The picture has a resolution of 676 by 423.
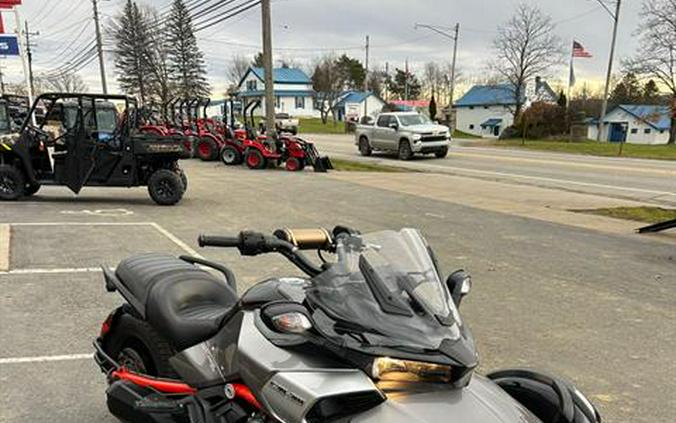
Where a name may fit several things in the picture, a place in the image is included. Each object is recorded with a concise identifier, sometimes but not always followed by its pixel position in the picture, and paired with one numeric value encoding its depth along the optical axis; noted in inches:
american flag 1510.8
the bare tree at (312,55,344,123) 3201.0
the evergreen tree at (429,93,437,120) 2500.2
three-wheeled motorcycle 73.7
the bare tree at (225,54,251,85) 3747.5
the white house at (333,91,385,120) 3398.1
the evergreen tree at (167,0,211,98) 2076.8
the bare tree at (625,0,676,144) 1536.7
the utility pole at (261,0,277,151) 810.8
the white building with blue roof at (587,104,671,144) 2723.9
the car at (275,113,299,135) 858.5
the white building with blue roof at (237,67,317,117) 3569.6
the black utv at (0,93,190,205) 439.2
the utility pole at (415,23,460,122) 1889.8
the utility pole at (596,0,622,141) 1418.6
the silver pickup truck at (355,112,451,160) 952.3
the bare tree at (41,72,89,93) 2826.3
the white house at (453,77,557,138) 2655.8
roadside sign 976.9
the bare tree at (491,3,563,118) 2319.1
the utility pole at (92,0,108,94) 1812.3
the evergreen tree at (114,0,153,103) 1855.3
